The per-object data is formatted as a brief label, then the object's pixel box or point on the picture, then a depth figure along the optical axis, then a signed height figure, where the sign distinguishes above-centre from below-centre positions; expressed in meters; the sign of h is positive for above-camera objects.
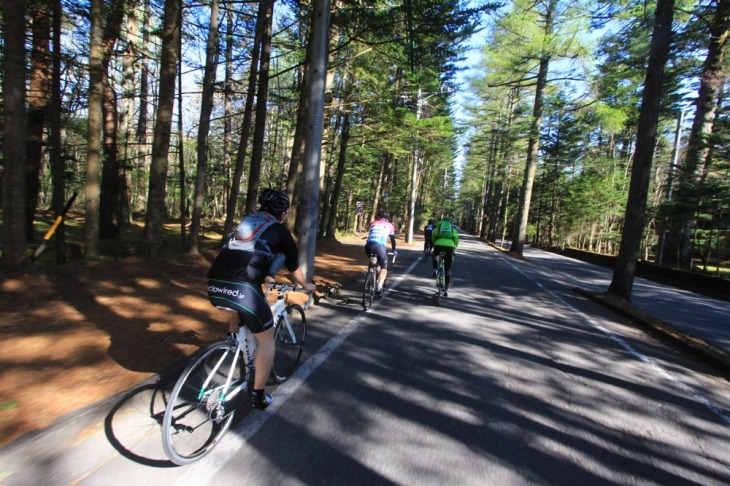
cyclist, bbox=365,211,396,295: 8.07 -0.40
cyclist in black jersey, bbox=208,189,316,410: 3.03 -0.51
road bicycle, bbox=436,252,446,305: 8.54 -1.06
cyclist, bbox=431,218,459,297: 8.90 -0.33
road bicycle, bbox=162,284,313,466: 2.76 -1.47
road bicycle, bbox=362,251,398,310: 7.70 -1.27
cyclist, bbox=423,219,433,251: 17.67 -0.51
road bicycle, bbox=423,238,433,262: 17.11 -1.00
